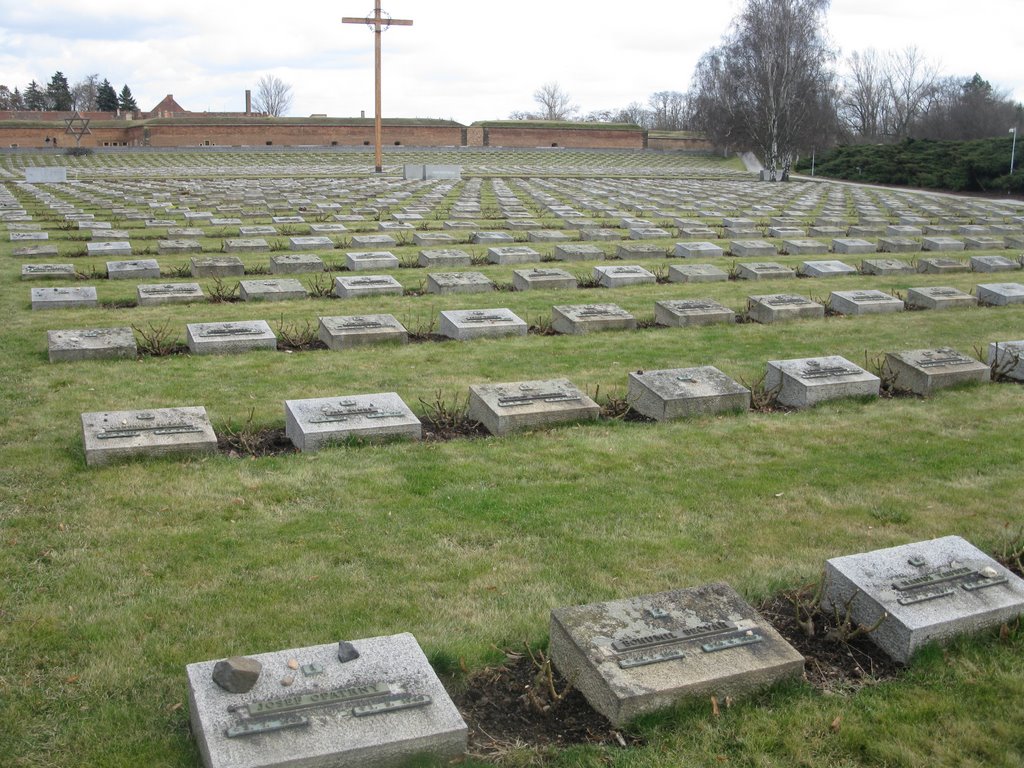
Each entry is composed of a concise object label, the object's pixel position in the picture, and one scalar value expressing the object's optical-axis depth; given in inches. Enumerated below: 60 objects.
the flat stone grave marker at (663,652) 117.3
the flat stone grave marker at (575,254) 537.3
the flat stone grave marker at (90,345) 291.4
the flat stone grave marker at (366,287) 407.8
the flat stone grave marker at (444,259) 497.7
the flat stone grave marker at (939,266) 522.9
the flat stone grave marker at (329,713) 102.2
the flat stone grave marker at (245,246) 526.1
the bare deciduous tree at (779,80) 1539.1
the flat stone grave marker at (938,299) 410.6
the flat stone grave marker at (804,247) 579.5
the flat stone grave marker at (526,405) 232.2
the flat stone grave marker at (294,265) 470.9
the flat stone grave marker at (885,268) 510.3
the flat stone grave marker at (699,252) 553.3
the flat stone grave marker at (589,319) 349.4
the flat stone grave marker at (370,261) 477.7
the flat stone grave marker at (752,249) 562.3
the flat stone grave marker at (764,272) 486.3
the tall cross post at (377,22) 1104.8
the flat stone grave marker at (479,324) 331.9
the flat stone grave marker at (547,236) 604.4
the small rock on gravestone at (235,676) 109.8
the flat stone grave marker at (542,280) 438.0
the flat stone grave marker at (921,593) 134.0
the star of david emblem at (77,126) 1779.0
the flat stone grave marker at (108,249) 505.0
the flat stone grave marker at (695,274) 471.2
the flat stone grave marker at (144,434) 203.8
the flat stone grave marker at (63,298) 373.4
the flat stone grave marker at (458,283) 425.1
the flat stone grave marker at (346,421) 217.0
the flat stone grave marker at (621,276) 452.4
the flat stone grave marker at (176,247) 517.0
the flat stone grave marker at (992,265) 533.3
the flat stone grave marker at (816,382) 262.5
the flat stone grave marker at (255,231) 580.7
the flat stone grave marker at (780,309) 376.2
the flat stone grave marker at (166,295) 386.0
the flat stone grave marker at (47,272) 434.0
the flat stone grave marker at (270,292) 397.1
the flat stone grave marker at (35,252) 493.0
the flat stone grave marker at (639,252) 548.4
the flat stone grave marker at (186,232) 579.6
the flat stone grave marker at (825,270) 498.9
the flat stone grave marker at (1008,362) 295.1
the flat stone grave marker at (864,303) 393.7
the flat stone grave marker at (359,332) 315.9
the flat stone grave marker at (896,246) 605.0
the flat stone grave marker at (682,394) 246.4
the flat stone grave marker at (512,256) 515.5
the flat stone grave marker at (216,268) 456.4
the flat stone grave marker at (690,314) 362.3
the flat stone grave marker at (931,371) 277.7
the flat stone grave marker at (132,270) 444.1
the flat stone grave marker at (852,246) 590.9
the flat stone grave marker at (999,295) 423.2
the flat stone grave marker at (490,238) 586.9
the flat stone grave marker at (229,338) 303.3
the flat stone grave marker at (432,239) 578.2
